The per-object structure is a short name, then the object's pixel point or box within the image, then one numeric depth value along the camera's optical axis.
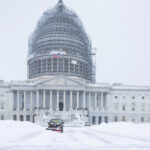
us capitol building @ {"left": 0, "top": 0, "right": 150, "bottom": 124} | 68.69
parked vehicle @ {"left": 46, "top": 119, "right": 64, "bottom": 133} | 24.65
